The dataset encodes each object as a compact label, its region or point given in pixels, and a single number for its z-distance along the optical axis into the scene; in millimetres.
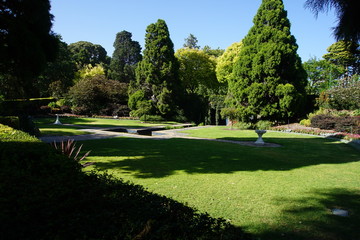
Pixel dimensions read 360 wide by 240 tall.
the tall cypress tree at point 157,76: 27391
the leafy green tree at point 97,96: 29125
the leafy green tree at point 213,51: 44406
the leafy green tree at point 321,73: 34962
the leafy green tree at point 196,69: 35031
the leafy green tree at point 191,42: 50125
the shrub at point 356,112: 17959
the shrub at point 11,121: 10499
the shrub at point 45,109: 27017
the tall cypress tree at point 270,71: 21781
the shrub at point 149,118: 26297
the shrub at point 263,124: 21891
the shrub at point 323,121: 17609
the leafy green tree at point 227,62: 32719
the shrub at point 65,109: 29661
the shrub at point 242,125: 22234
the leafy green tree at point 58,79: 30641
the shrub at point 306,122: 20484
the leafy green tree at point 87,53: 48119
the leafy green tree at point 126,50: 52469
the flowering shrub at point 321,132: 13773
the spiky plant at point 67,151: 5684
